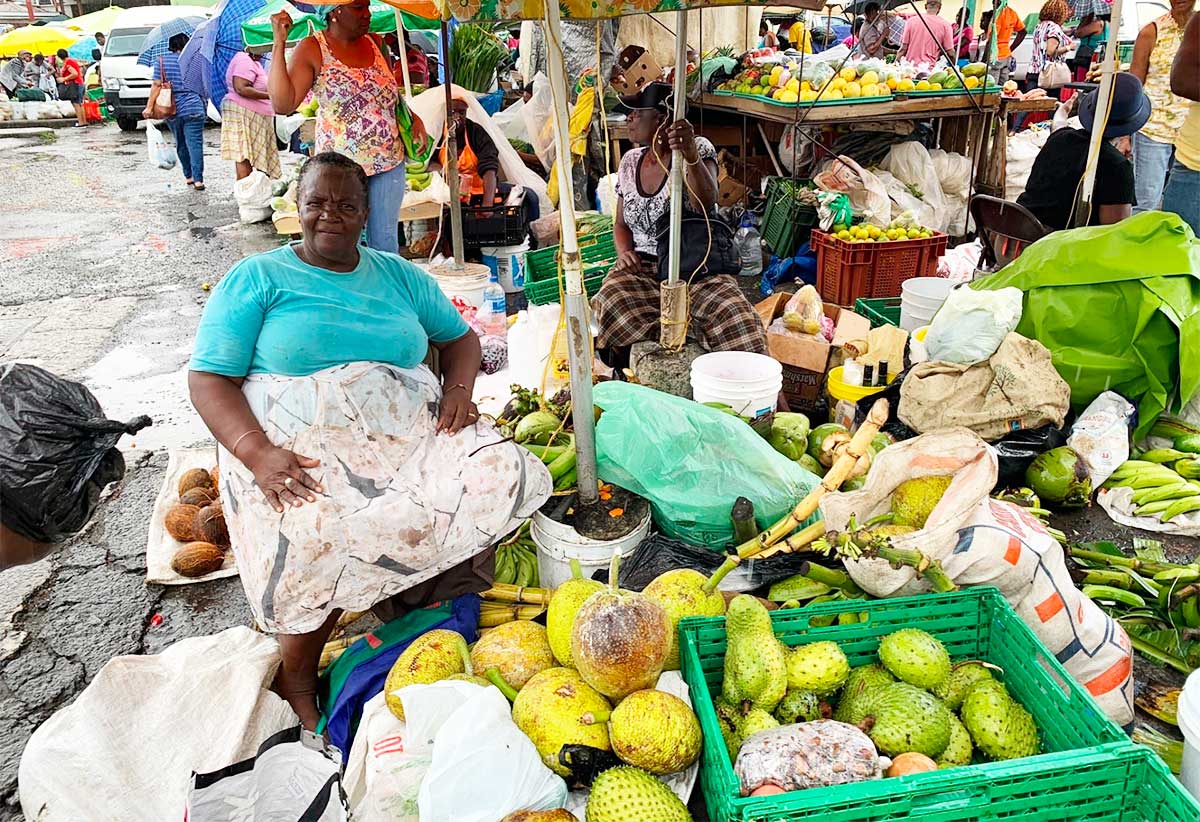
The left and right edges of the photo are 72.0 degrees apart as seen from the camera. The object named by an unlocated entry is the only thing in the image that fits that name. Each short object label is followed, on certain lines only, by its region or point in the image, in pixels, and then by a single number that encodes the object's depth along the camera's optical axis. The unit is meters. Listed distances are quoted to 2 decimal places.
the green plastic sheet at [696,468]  2.93
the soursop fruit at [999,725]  1.96
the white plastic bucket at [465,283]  4.98
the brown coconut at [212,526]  3.47
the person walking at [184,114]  10.91
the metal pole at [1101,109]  3.99
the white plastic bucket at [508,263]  6.62
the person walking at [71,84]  22.75
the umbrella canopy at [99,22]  21.08
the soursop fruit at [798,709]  2.05
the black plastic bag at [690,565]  2.71
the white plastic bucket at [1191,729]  1.82
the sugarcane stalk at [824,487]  2.59
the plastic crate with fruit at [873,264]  5.86
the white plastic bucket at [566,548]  2.85
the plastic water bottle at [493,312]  5.10
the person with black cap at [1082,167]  4.89
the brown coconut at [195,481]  3.79
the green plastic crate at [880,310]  5.21
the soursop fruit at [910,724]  1.92
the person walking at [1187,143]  4.46
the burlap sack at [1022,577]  2.27
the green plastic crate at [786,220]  6.68
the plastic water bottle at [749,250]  7.31
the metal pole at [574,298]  2.53
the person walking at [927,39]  9.80
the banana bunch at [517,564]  3.09
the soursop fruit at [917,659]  2.09
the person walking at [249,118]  8.05
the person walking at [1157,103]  5.44
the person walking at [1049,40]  10.72
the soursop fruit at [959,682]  2.12
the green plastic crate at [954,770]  1.64
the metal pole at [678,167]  3.44
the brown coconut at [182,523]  3.53
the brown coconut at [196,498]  3.66
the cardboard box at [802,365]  4.45
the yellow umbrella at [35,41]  21.83
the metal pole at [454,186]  4.67
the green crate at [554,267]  5.31
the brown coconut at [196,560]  3.33
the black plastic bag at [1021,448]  3.51
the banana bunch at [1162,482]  3.38
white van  19.53
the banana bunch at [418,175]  7.62
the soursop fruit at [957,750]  1.94
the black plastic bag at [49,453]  2.06
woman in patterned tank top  4.87
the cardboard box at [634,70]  8.77
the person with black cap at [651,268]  4.26
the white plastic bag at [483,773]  1.80
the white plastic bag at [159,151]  11.76
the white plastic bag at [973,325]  3.54
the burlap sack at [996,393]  3.48
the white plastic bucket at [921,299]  4.73
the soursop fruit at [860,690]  2.06
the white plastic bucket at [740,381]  3.58
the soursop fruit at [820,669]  2.09
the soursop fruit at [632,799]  1.78
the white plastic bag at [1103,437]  3.56
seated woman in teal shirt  2.41
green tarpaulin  3.52
